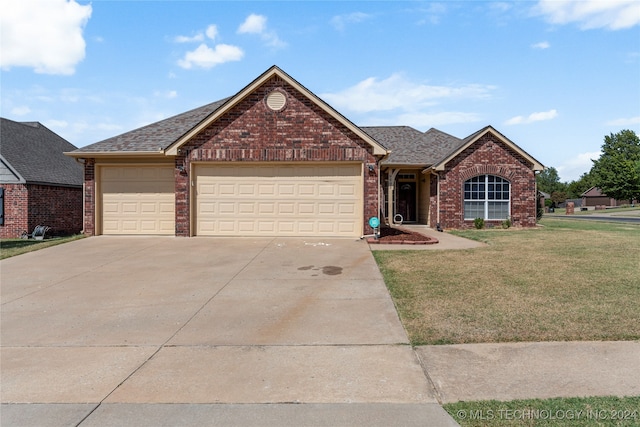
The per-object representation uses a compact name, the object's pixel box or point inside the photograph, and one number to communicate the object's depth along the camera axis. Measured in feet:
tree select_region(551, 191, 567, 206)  253.65
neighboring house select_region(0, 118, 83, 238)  57.77
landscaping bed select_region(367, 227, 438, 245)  42.22
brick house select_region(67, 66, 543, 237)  47.42
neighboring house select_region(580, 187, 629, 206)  247.05
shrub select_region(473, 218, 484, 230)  60.13
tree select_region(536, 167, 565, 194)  395.34
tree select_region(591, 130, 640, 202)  218.38
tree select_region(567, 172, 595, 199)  303.68
